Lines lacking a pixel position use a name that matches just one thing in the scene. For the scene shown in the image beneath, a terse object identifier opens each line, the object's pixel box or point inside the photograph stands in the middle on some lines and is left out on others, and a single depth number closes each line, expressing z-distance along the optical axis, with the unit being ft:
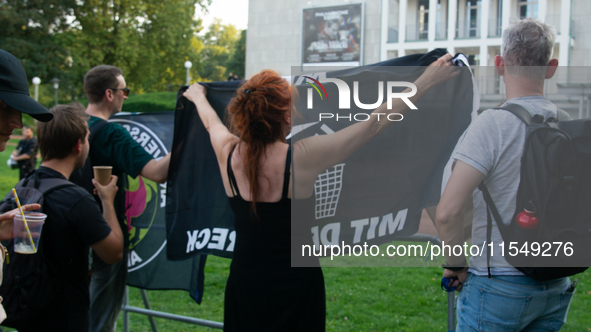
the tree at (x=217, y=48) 227.81
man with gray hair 6.79
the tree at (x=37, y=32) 106.83
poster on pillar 128.36
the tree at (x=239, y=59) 195.52
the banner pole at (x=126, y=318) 14.11
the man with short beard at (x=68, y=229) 8.78
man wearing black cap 5.52
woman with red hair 7.84
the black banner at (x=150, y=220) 12.69
